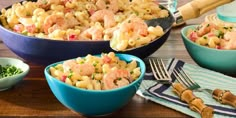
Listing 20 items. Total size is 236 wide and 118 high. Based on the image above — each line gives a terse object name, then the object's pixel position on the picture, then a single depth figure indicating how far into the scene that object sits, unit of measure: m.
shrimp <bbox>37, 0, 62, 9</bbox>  1.28
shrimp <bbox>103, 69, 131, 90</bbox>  0.92
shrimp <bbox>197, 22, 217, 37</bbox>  1.21
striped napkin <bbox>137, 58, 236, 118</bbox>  0.99
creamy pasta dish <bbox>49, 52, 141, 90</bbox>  0.92
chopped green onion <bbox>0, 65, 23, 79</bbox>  1.10
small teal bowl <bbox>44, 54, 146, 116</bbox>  0.90
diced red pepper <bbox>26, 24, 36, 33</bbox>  1.17
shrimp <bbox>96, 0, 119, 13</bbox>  1.29
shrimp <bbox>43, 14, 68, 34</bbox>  1.17
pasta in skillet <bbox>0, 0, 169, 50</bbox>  1.12
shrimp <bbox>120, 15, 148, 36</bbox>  1.12
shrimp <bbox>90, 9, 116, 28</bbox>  1.19
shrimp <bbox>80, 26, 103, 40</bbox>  1.13
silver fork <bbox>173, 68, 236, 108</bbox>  1.00
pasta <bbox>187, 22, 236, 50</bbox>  1.15
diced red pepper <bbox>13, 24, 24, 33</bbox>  1.19
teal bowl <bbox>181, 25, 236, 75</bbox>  1.14
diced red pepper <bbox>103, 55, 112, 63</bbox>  1.00
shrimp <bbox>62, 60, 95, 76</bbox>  0.95
